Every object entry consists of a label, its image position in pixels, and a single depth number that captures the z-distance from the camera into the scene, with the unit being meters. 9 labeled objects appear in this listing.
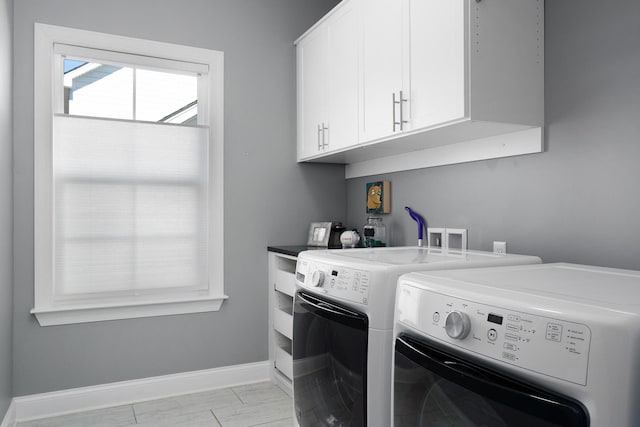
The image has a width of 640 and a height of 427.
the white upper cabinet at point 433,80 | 1.78
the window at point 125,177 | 2.56
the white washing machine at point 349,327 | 1.45
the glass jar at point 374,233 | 2.81
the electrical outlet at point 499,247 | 2.03
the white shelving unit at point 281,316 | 2.82
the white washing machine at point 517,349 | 0.77
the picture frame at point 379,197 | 2.85
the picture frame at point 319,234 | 3.02
